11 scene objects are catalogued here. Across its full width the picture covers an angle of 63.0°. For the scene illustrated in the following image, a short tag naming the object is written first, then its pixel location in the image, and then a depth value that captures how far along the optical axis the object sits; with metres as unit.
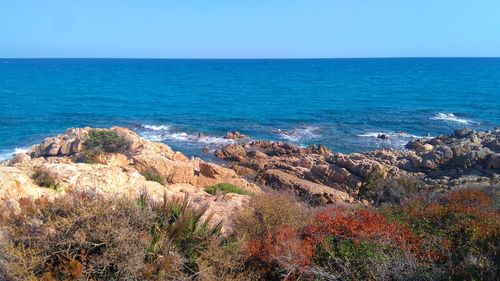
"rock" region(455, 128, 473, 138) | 31.03
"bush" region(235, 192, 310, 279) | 6.70
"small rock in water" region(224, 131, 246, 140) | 34.37
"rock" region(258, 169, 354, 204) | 16.52
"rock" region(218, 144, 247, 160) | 27.62
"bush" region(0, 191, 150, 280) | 5.56
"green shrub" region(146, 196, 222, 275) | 6.23
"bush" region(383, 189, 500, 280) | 5.76
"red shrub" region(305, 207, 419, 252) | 7.18
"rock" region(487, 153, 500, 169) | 21.42
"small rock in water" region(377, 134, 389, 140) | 34.41
